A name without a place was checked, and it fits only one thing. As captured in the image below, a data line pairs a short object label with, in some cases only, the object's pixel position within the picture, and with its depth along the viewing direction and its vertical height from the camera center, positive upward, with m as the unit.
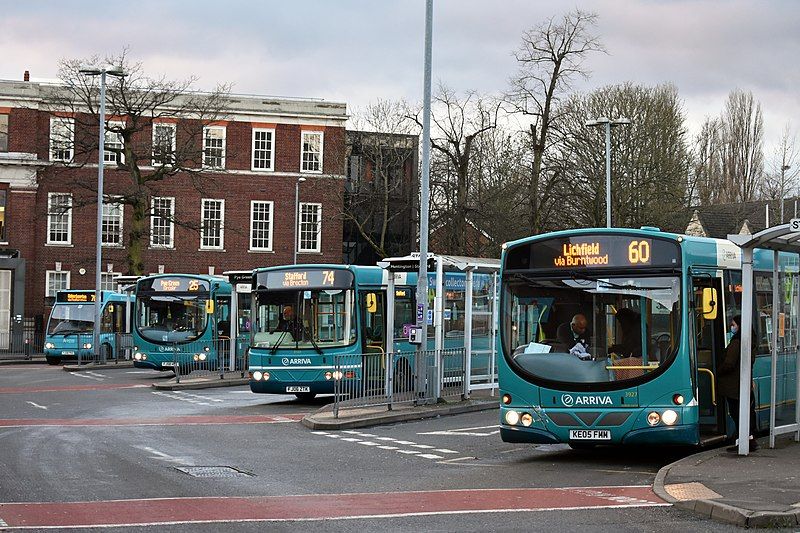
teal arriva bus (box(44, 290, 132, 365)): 46.97 -0.86
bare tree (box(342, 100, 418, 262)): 55.47 +6.64
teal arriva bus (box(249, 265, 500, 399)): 24.66 -0.36
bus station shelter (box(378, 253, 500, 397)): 23.97 +0.11
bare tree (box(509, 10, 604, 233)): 42.91 +8.30
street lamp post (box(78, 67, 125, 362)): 43.57 +4.00
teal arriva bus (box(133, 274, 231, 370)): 35.97 -0.40
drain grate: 14.05 -2.04
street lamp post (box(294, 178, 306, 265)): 62.97 +5.40
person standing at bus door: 15.40 -0.81
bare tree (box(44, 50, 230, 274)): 50.16 +8.27
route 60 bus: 14.38 -0.35
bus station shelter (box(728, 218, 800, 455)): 14.35 +0.12
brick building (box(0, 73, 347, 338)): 60.53 +5.84
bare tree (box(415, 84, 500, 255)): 46.09 +5.22
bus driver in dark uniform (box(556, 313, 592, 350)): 14.80 -0.28
